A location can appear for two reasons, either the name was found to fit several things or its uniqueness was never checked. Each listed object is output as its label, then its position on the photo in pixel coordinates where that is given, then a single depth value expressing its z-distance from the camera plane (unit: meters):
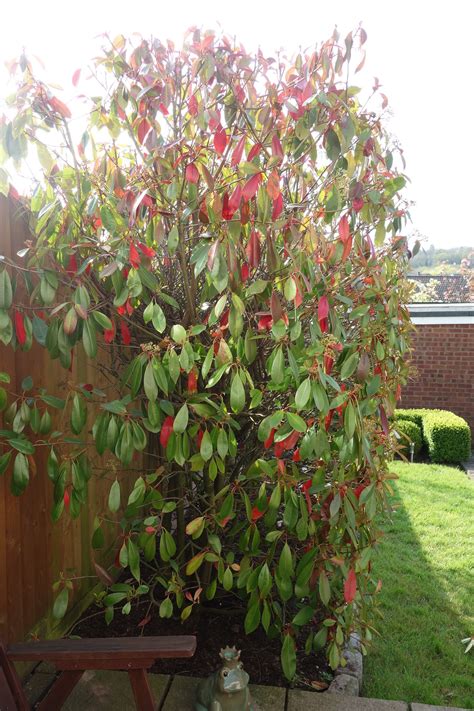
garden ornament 2.29
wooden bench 1.94
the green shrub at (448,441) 8.12
